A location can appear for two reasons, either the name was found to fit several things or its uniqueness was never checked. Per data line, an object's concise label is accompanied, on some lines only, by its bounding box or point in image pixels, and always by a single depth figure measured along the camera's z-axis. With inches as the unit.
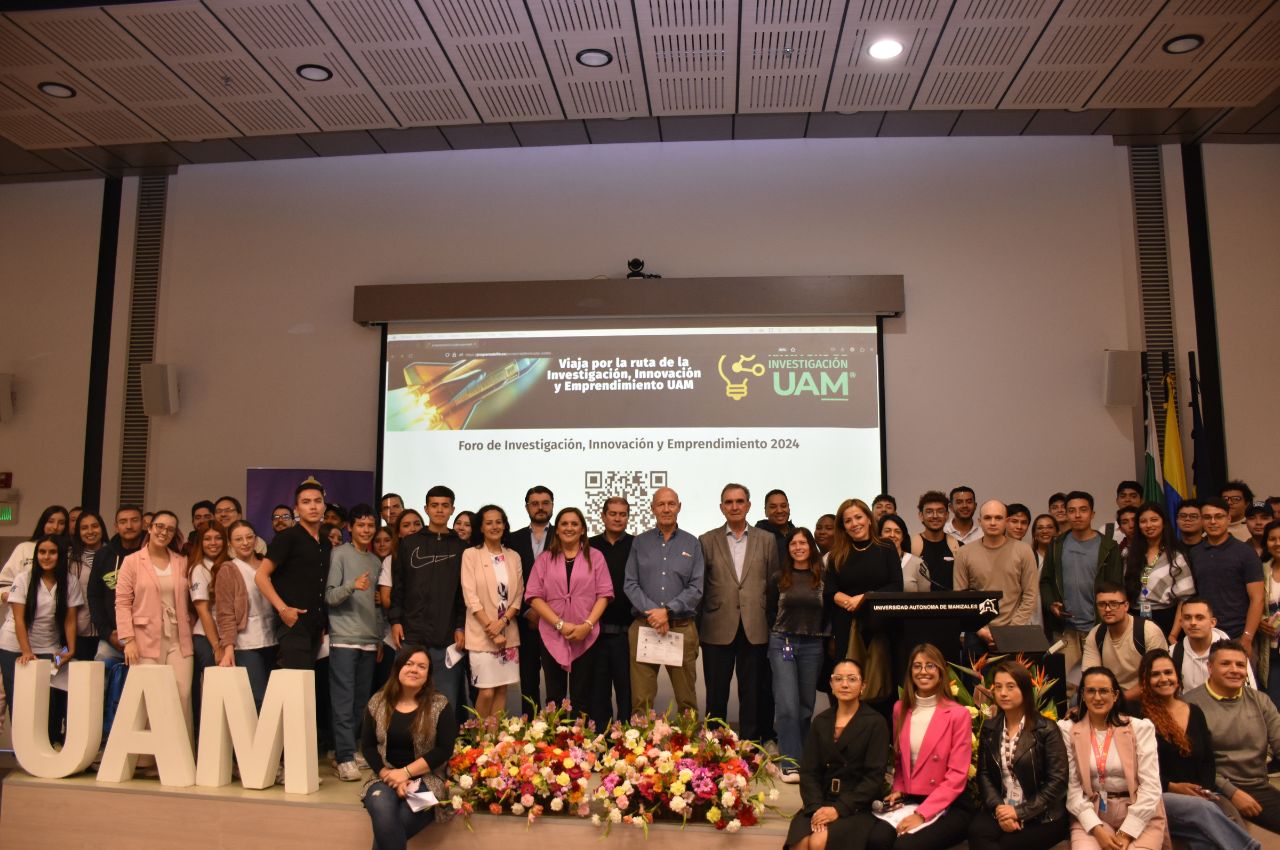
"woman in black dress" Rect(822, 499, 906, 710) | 169.0
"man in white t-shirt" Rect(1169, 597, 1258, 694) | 164.9
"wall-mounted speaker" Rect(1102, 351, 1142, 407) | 265.4
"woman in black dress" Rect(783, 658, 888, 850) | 142.4
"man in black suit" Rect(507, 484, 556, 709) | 202.4
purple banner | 272.1
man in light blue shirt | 191.8
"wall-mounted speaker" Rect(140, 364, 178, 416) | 292.8
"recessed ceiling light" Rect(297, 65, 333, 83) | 235.3
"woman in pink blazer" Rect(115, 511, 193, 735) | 185.8
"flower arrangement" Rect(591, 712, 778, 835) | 152.5
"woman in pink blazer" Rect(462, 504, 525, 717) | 189.8
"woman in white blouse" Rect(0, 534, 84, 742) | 197.8
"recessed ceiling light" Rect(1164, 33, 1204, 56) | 220.5
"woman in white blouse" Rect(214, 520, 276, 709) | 185.0
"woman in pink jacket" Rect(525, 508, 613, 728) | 193.5
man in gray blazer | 195.8
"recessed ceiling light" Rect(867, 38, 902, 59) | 223.1
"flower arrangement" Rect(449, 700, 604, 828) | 157.0
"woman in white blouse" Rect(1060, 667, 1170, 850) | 137.8
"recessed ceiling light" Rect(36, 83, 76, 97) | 242.8
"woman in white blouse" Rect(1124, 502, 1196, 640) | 187.9
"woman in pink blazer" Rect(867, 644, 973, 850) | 141.3
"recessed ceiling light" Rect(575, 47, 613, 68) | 228.1
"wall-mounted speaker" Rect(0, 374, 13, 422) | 304.7
